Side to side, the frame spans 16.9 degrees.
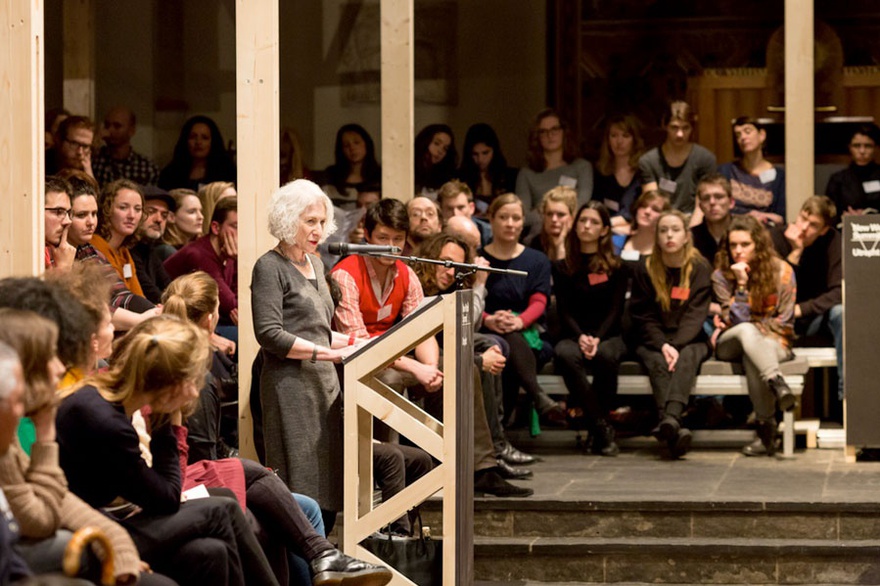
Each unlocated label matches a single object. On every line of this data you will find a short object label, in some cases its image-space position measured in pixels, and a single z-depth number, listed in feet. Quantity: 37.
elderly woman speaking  32.25
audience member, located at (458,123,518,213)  54.93
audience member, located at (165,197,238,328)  41.39
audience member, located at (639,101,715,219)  52.93
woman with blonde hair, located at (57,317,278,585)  23.65
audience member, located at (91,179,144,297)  38.96
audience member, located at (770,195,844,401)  48.93
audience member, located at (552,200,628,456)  46.36
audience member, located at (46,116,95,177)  46.15
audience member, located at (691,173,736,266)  49.41
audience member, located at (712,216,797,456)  46.10
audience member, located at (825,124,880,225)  53.03
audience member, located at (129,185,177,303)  40.10
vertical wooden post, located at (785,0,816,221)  50.46
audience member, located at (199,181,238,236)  44.72
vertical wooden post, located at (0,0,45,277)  29.42
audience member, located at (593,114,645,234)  53.55
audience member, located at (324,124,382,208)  55.12
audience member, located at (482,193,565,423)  46.32
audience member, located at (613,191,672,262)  49.12
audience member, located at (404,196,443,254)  44.36
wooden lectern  30.63
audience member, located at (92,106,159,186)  53.17
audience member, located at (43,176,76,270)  32.94
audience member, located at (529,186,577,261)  48.89
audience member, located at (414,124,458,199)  54.65
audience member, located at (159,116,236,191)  54.31
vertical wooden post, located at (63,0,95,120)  62.69
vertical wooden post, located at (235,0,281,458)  35.37
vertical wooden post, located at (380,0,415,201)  47.03
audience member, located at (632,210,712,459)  45.98
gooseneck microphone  30.35
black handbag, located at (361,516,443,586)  31.20
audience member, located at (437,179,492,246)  48.84
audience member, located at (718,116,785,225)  52.27
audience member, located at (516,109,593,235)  54.12
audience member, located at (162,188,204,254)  45.32
